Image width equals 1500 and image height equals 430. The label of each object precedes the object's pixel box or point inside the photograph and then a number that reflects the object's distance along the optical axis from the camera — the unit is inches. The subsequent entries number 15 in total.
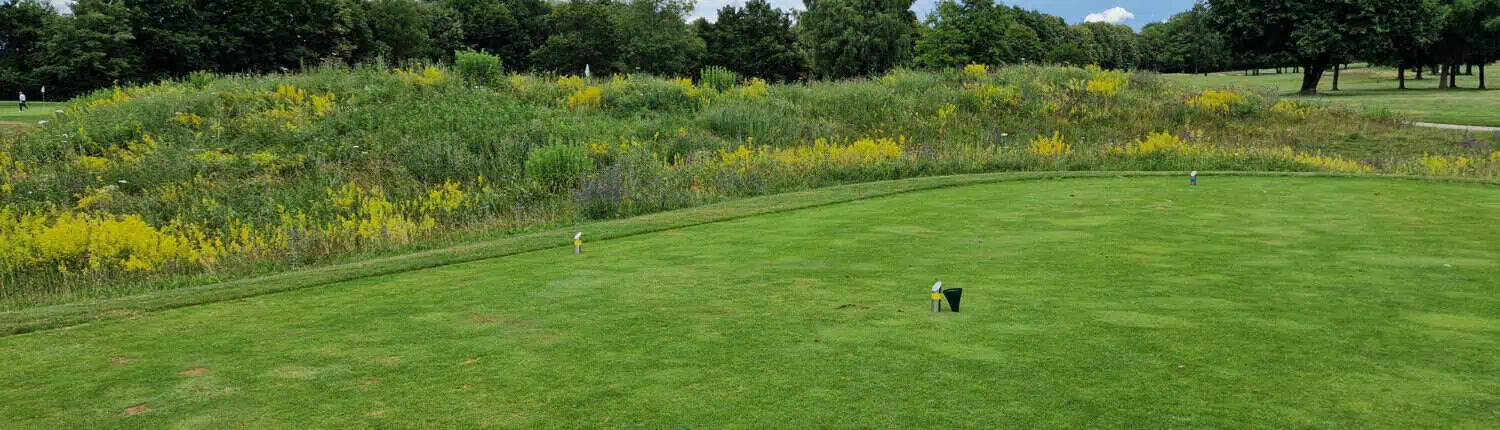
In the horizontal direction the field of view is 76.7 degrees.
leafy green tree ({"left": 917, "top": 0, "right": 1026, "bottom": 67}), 2849.4
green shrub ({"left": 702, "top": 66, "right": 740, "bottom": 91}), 1075.9
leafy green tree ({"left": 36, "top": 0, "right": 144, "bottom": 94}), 2071.9
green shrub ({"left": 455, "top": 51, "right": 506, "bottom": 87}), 975.0
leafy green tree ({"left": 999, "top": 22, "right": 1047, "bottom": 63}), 3590.1
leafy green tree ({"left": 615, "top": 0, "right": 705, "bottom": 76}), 3088.1
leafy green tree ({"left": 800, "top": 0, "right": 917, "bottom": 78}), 2938.0
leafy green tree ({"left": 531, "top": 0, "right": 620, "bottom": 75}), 3009.4
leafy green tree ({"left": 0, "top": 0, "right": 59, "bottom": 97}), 2225.6
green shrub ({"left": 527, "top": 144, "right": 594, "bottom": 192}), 614.2
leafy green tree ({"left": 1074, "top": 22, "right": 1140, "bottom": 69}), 5580.7
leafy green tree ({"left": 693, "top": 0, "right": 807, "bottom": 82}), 3449.8
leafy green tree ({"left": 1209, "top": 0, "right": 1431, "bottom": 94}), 1747.0
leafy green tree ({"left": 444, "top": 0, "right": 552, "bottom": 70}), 3302.2
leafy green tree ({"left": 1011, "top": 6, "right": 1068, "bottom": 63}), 4450.1
